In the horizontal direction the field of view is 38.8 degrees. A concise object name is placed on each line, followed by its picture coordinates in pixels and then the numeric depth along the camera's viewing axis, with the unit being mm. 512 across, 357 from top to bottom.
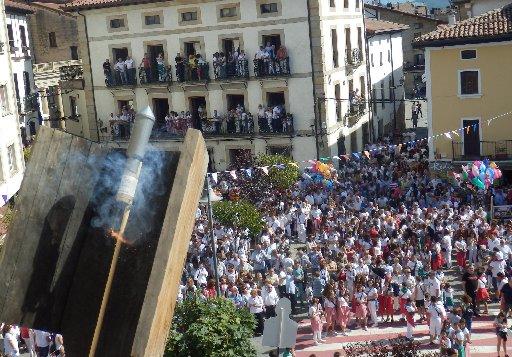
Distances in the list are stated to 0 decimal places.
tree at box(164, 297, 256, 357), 9953
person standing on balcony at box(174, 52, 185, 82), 33906
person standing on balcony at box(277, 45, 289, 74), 31891
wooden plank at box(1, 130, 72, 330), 5434
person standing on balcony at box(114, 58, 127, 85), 35438
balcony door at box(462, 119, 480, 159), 28844
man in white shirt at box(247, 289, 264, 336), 16438
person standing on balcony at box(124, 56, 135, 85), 35156
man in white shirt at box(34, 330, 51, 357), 14883
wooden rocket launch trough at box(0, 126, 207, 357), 5332
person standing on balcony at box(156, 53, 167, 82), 34344
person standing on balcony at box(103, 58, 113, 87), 35750
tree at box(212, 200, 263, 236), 22391
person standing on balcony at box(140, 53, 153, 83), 34719
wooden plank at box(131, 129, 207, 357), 5051
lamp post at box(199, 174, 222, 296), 16484
